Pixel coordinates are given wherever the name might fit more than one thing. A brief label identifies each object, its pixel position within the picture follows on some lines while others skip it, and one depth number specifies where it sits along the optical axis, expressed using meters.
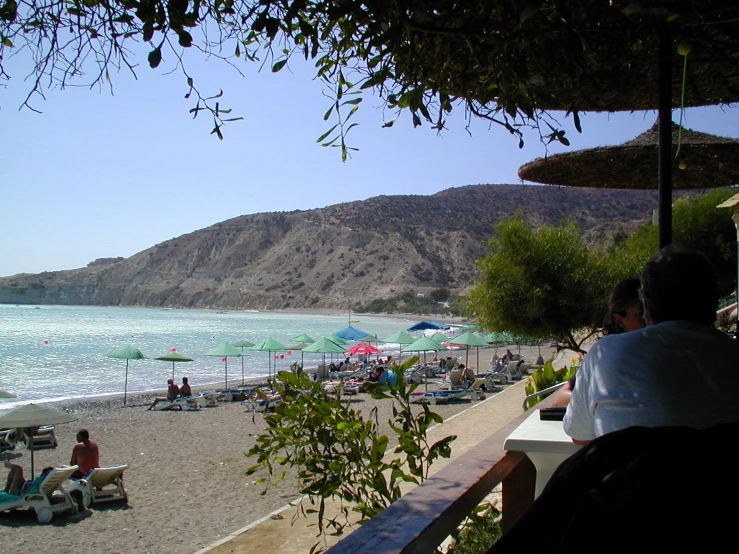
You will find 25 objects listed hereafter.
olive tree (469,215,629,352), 11.90
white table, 2.27
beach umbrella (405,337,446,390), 24.82
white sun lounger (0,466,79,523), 8.91
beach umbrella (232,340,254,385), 29.93
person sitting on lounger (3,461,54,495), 9.27
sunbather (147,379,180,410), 21.91
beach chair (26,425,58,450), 14.62
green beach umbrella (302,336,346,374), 24.83
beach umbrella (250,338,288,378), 27.44
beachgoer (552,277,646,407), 2.49
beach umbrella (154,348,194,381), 24.48
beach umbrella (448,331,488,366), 26.23
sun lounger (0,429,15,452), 14.29
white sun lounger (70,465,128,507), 9.41
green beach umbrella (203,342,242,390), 26.53
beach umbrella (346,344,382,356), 26.08
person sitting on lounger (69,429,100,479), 10.01
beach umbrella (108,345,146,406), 25.38
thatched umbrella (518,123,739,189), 4.56
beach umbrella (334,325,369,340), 29.89
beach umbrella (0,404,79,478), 10.75
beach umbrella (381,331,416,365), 27.63
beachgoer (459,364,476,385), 22.17
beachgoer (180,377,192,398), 22.59
